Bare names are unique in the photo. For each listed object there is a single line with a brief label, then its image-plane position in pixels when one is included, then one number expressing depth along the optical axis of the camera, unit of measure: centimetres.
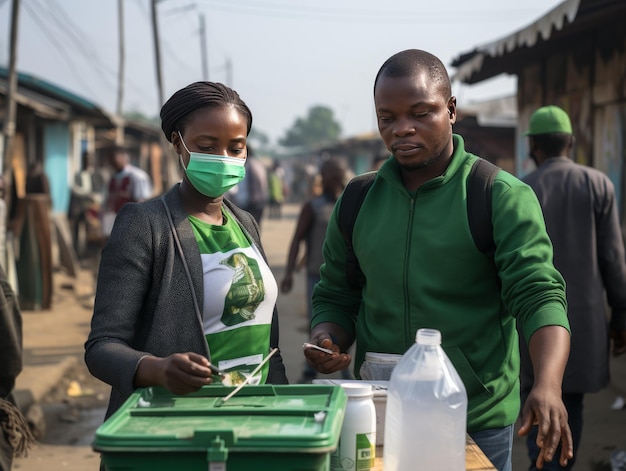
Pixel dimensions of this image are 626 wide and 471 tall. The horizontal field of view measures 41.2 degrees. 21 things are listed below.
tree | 13962
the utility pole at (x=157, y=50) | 2104
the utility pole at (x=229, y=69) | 6576
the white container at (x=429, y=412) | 187
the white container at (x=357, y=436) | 197
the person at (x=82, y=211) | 1568
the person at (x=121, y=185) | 1055
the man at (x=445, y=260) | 226
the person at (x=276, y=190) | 2766
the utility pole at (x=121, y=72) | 2731
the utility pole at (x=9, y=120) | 1185
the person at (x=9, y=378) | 295
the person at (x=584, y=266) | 433
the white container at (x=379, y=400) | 215
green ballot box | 161
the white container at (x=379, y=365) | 240
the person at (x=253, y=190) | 1142
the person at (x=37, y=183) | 1439
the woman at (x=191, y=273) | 228
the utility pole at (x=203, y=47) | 4266
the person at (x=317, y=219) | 679
